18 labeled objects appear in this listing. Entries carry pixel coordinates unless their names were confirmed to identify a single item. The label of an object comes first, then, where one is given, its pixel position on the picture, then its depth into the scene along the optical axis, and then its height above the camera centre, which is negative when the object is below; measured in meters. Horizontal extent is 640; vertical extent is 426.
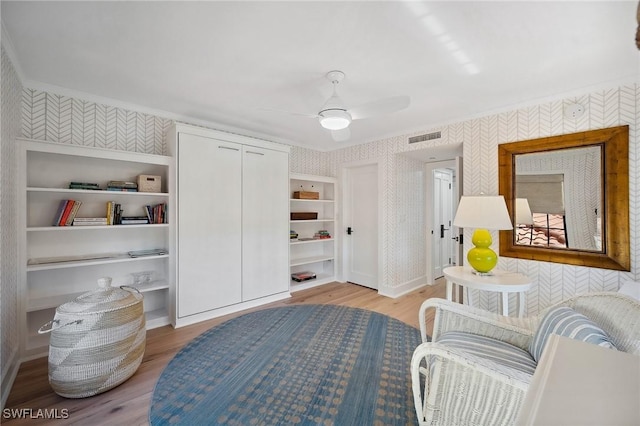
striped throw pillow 1.07 -0.51
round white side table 2.08 -0.56
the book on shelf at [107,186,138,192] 2.59 +0.23
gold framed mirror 2.23 +0.14
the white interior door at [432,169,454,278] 4.68 -0.13
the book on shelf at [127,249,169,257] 2.77 -0.44
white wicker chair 1.04 -0.69
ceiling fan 1.99 +0.81
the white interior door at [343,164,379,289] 4.25 -0.21
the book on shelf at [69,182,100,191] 2.42 +0.24
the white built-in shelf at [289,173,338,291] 4.41 -0.32
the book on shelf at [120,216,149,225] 2.67 -0.08
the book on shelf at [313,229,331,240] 4.63 -0.40
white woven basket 1.74 -0.90
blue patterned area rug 1.61 -1.22
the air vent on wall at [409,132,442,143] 3.34 +0.97
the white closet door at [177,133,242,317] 2.85 -0.13
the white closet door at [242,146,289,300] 3.35 -0.14
